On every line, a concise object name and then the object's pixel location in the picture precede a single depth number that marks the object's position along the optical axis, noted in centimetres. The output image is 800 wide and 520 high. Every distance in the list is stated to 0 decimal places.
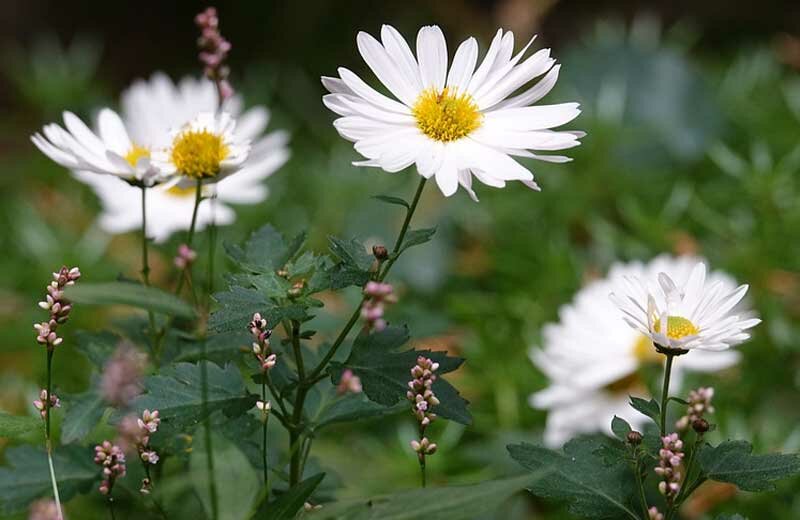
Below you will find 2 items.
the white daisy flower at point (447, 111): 85
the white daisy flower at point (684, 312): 85
